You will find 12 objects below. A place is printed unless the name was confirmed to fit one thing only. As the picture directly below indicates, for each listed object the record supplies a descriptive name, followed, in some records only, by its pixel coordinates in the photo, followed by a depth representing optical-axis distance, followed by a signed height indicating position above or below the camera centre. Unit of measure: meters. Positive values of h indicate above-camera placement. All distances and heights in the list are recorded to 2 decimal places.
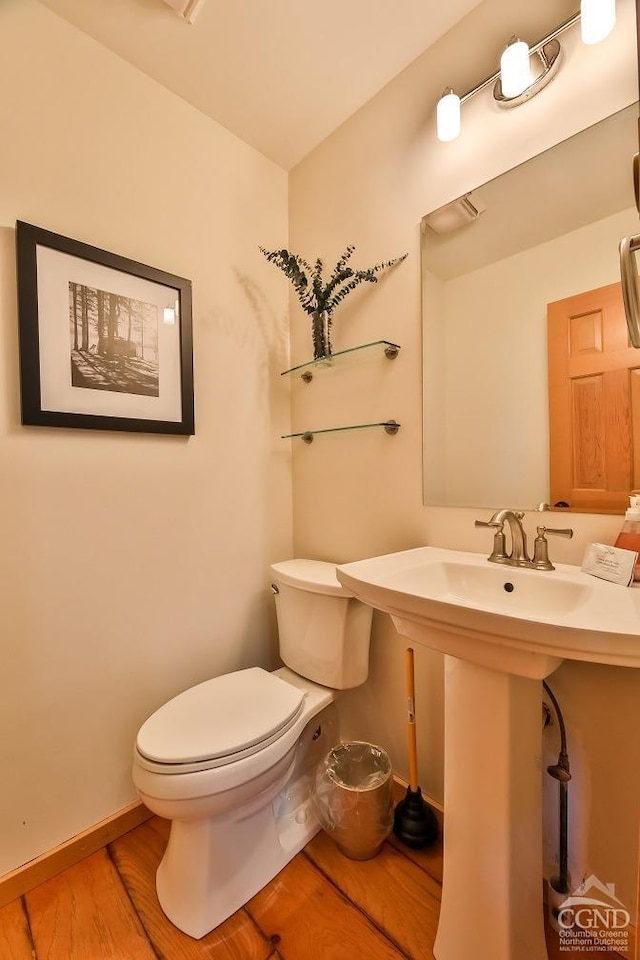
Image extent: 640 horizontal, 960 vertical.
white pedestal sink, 0.70 -0.57
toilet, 0.91 -0.69
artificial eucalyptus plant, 1.42 +0.69
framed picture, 1.06 +0.42
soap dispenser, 0.81 -0.13
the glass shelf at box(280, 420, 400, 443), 1.32 +0.16
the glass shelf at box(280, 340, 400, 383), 1.32 +0.43
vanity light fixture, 0.87 +1.01
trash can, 1.09 -0.95
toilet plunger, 1.13 -1.01
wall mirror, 0.94 +0.49
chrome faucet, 0.93 -0.18
